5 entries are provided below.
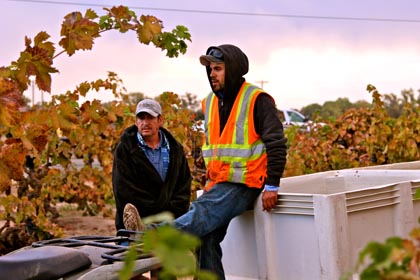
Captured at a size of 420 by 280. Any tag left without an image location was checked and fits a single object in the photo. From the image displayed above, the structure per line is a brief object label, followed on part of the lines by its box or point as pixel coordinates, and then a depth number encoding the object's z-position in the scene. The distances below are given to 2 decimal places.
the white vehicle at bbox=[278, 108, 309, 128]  46.75
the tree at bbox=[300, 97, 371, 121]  69.46
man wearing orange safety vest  7.41
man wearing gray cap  8.88
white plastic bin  6.51
